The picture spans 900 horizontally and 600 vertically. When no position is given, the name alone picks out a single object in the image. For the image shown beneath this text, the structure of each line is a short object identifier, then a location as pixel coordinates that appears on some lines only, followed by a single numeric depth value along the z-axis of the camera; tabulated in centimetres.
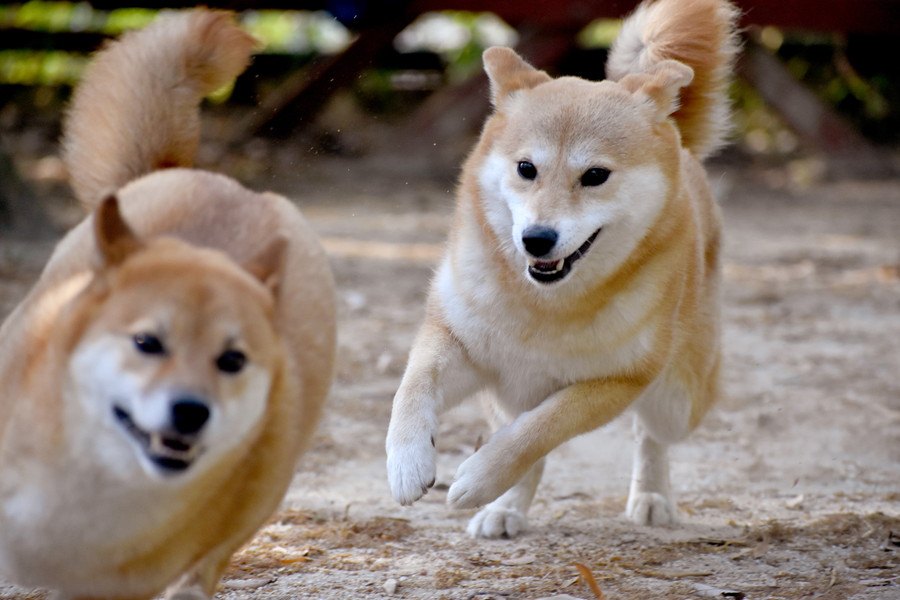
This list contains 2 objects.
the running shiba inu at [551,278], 718
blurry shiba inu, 492
